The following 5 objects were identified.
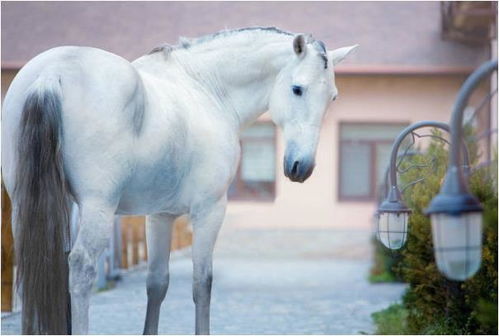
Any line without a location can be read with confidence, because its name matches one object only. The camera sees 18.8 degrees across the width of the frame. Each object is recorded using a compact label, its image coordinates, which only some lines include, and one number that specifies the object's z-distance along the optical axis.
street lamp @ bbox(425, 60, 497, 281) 5.05
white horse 7.03
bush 9.93
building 32.06
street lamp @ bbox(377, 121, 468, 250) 9.39
